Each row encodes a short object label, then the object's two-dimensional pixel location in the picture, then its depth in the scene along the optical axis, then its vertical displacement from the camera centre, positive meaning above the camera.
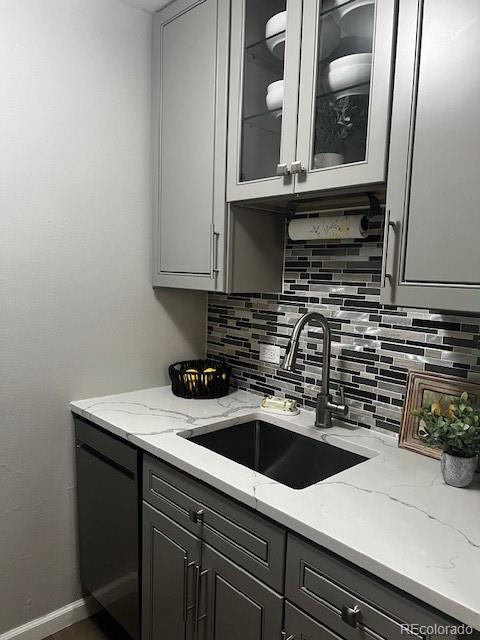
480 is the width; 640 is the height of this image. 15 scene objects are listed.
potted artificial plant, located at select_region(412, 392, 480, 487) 1.16 -0.40
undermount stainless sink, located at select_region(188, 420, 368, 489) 1.55 -0.64
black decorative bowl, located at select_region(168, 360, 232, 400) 1.92 -0.46
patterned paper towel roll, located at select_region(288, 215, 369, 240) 1.51 +0.17
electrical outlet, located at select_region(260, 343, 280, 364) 1.95 -0.34
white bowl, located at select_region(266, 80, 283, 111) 1.45 +0.57
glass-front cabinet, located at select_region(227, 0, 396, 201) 1.20 +0.53
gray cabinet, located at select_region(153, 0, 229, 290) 1.63 +0.49
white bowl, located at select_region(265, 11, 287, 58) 1.42 +0.75
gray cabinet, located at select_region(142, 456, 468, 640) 0.92 -0.73
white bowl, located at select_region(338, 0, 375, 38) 1.22 +0.70
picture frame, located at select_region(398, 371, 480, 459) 1.37 -0.36
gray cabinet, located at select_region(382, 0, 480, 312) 1.04 +0.28
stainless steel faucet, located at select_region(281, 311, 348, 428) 1.58 -0.42
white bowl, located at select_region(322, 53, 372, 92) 1.24 +0.57
